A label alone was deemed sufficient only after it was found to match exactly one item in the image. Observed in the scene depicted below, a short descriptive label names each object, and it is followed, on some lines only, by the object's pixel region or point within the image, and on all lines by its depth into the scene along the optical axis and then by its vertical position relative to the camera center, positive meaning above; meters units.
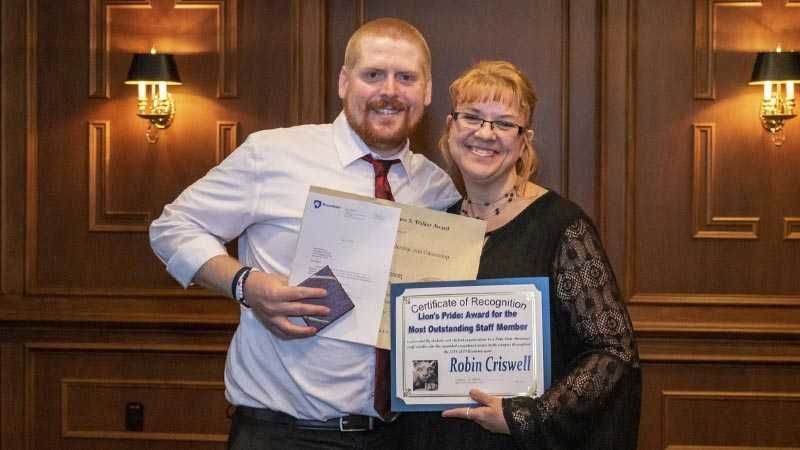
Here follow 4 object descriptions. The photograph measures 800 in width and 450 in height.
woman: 1.92 -0.14
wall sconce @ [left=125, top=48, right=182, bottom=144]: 3.90 +0.52
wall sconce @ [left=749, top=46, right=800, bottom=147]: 3.73 +0.52
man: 2.23 -0.03
